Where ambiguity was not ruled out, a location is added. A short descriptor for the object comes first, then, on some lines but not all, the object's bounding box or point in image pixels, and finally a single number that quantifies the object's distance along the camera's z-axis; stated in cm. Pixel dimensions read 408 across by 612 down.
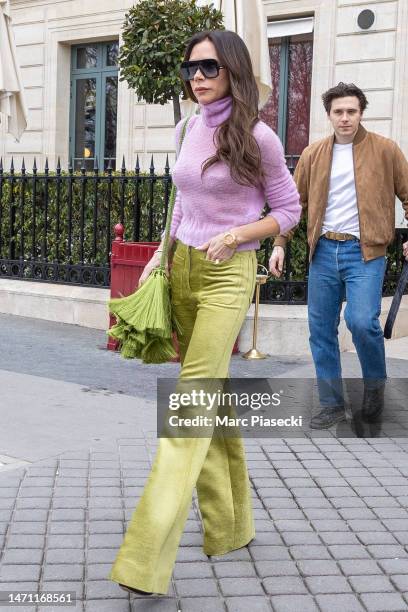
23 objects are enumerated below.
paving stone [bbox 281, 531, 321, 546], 358
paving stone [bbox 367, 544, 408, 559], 347
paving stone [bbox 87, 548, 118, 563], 332
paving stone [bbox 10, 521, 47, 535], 356
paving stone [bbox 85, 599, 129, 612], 291
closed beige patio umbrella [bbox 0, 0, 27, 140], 1102
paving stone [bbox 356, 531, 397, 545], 361
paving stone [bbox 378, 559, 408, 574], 332
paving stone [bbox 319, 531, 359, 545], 360
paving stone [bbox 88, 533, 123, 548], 346
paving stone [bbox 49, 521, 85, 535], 358
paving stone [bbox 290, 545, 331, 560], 343
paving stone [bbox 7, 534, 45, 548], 342
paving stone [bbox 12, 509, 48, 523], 370
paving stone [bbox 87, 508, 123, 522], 376
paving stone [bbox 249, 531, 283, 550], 354
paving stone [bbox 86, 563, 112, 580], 317
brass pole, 745
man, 518
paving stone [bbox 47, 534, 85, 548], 344
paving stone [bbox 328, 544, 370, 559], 345
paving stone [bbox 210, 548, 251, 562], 336
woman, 293
